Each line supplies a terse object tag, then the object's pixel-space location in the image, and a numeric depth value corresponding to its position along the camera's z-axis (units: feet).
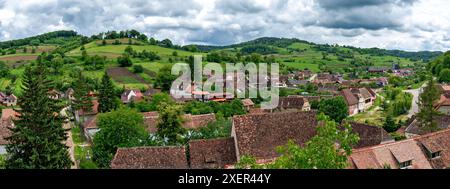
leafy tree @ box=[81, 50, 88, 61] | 394.77
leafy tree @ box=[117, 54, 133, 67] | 375.45
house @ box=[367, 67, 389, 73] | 565.78
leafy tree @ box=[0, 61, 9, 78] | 359.25
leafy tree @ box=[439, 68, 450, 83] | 316.81
